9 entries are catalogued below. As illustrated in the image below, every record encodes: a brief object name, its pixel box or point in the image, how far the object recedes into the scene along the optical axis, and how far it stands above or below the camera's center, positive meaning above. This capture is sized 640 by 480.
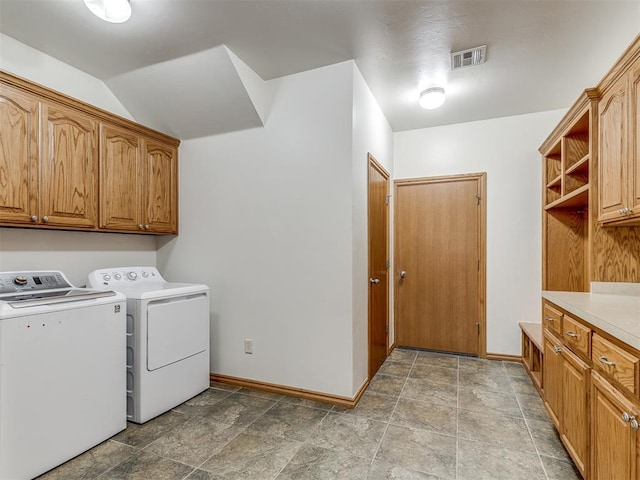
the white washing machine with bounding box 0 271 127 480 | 1.67 -0.74
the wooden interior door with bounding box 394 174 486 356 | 3.62 -0.25
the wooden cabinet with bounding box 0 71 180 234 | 2.05 +0.55
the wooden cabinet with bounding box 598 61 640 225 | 1.77 +0.53
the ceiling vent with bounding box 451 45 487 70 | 2.35 +1.37
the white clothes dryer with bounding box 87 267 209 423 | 2.28 -0.74
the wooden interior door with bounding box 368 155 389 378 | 2.99 -0.22
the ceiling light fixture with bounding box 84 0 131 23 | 1.81 +1.29
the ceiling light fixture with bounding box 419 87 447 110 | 2.85 +1.27
